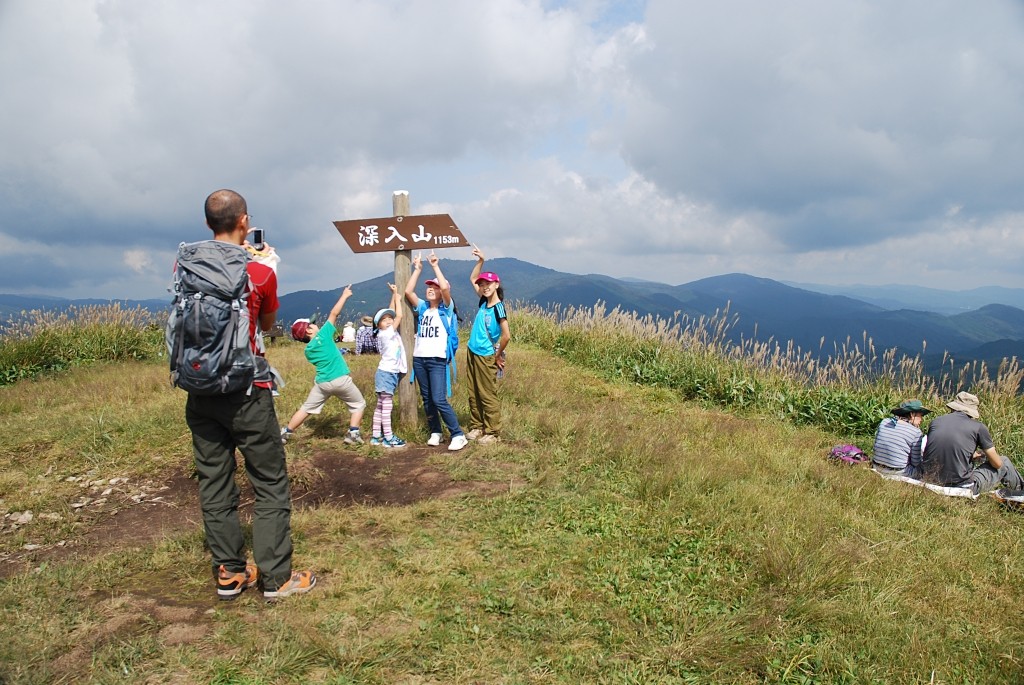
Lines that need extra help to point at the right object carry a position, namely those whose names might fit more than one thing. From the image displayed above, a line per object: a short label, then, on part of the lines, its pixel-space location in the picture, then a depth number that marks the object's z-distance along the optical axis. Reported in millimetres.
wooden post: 6961
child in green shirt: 6473
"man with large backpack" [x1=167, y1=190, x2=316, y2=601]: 3078
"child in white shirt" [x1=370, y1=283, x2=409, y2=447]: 6734
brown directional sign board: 6773
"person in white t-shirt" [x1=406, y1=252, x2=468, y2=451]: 6410
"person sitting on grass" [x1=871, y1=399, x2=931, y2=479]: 6648
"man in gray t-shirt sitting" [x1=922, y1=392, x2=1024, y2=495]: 6293
